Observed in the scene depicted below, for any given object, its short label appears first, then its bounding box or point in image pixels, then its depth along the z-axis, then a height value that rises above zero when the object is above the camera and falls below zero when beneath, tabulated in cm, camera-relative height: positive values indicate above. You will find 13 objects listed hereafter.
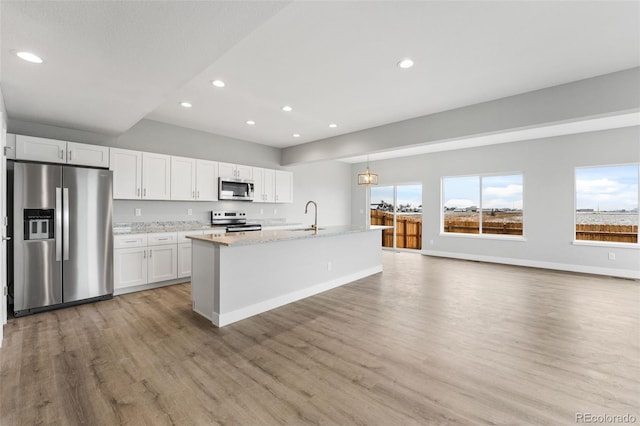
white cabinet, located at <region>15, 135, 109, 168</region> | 342 +78
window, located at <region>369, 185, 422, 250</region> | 824 -3
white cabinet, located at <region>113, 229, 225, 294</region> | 400 -69
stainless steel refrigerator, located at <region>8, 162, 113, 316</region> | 326 -30
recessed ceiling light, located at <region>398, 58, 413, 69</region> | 287 +153
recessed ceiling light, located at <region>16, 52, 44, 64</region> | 215 +119
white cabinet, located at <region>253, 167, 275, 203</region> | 606 +59
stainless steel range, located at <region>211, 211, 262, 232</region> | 540 -19
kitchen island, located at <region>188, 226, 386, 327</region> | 303 -72
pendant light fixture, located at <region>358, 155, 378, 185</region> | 556 +65
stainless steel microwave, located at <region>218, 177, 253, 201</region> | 539 +45
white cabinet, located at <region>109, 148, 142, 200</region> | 416 +59
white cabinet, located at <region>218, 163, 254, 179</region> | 545 +81
